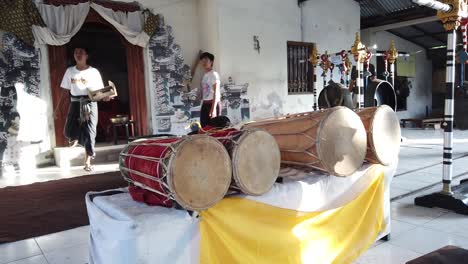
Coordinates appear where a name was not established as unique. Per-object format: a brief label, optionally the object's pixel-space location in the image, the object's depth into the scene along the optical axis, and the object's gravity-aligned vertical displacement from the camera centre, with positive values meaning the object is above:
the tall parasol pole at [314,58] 5.69 +0.65
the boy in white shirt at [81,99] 4.15 +0.10
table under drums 1.27 -0.50
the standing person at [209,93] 4.18 +0.11
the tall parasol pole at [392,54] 4.90 +0.58
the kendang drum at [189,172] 1.26 -0.25
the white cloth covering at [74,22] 5.00 +1.27
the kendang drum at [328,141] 1.65 -0.20
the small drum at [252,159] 1.40 -0.24
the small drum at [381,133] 1.90 -0.20
